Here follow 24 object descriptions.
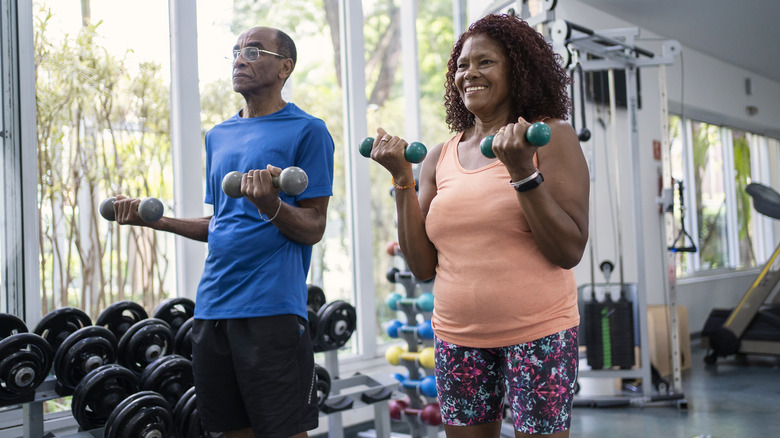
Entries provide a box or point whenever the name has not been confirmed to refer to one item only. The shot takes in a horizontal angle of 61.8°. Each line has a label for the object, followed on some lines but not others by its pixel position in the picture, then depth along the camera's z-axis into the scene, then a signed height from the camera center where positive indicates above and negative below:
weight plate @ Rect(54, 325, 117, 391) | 1.90 -0.30
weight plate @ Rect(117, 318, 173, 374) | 2.02 -0.29
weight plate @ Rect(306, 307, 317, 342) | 2.31 -0.28
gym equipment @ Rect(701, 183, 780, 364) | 4.48 -0.71
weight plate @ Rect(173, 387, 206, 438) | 1.88 -0.49
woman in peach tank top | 1.04 +0.00
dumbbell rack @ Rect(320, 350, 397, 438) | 2.36 -0.58
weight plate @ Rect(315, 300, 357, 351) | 2.39 -0.31
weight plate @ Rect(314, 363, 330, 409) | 2.22 -0.49
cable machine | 3.41 +0.60
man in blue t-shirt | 1.37 -0.08
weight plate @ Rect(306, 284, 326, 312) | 2.54 -0.22
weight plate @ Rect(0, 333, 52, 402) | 1.76 -0.30
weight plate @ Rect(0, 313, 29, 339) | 1.94 -0.21
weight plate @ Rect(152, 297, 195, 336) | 2.24 -0.22
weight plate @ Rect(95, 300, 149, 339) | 2.18 -0.22
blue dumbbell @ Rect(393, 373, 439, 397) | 2.69 -0.62
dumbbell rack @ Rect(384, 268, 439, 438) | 2.80 -0.42
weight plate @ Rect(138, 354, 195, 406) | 1.92 -0.38
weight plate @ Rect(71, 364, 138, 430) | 1.84 -0.41
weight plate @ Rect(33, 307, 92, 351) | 2.06 -0.23
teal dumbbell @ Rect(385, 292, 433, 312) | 2.74 -0.27
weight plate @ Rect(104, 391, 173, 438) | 1.73 -0.45
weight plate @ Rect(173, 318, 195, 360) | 2.09 -0.30
